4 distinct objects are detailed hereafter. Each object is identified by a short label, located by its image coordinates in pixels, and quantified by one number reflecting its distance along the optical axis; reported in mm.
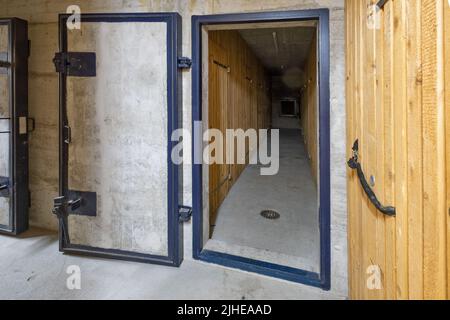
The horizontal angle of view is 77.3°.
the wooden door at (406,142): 716
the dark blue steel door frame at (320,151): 1904
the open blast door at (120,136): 2154
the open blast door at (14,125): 2611
